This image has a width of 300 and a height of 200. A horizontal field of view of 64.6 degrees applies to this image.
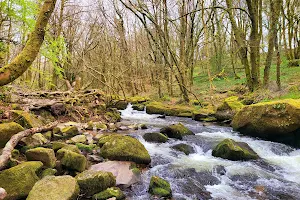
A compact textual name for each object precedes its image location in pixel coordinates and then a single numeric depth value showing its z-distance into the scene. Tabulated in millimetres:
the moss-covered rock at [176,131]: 8362
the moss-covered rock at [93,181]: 4219
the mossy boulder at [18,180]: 3723
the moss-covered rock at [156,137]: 7840
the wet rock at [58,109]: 9094
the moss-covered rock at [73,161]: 4848
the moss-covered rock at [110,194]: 4098
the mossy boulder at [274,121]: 7344
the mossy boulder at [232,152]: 6273
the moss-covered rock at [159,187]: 4444
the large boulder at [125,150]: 5746
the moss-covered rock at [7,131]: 4938
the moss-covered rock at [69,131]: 7375
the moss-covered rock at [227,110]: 11016
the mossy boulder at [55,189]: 3531
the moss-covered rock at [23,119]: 6316
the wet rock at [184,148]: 6938
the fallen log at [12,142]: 4078
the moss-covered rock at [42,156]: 4707
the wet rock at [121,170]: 4793
